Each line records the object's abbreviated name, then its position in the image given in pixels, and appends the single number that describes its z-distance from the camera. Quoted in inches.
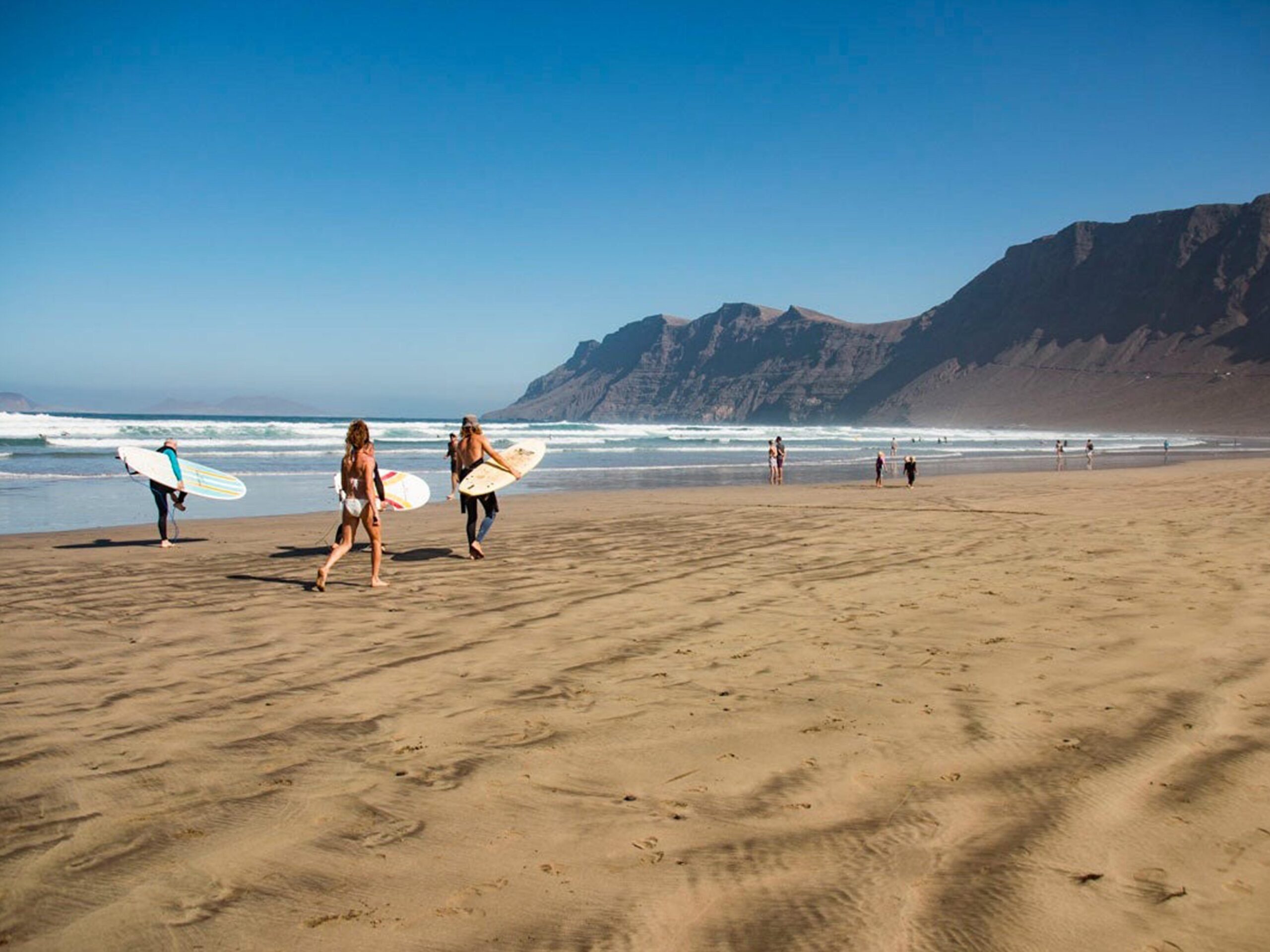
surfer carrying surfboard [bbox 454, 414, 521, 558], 406.6
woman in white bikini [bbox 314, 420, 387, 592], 328.8
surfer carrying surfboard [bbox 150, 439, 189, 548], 458.3
